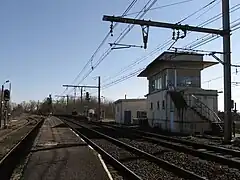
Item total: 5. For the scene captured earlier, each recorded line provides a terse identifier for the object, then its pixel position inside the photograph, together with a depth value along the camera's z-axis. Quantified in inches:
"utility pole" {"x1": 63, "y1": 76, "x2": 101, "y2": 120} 2665.1
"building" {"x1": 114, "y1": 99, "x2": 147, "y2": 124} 2655.0
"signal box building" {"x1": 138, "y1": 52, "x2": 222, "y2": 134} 1432.1
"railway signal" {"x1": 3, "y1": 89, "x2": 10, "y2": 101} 1633.9
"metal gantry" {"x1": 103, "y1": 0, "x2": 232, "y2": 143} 957.2
